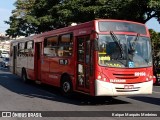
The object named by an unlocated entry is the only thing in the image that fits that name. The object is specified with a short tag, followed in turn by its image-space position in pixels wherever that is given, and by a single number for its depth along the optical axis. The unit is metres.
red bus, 11.73
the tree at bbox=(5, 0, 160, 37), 25.89
